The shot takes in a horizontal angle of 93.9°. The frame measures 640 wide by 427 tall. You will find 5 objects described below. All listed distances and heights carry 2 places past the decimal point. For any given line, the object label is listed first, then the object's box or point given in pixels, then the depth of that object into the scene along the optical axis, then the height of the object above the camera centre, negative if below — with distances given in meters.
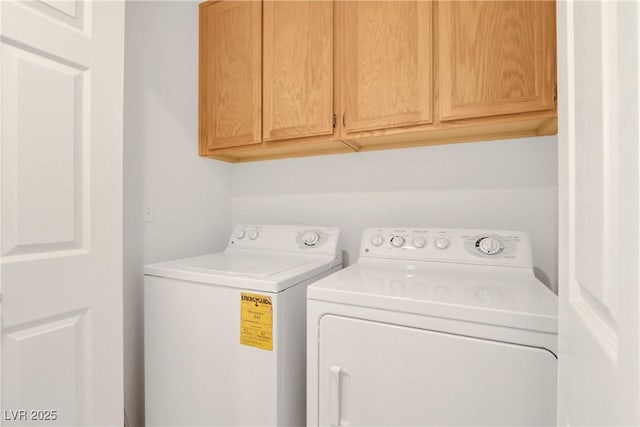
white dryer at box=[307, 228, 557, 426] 0.78 -0.39
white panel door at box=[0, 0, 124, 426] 0.84 +0.01
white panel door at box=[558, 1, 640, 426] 0.28 +0.00
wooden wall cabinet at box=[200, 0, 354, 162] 1.44 +0.70
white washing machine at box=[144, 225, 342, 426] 1.08 -0.50
